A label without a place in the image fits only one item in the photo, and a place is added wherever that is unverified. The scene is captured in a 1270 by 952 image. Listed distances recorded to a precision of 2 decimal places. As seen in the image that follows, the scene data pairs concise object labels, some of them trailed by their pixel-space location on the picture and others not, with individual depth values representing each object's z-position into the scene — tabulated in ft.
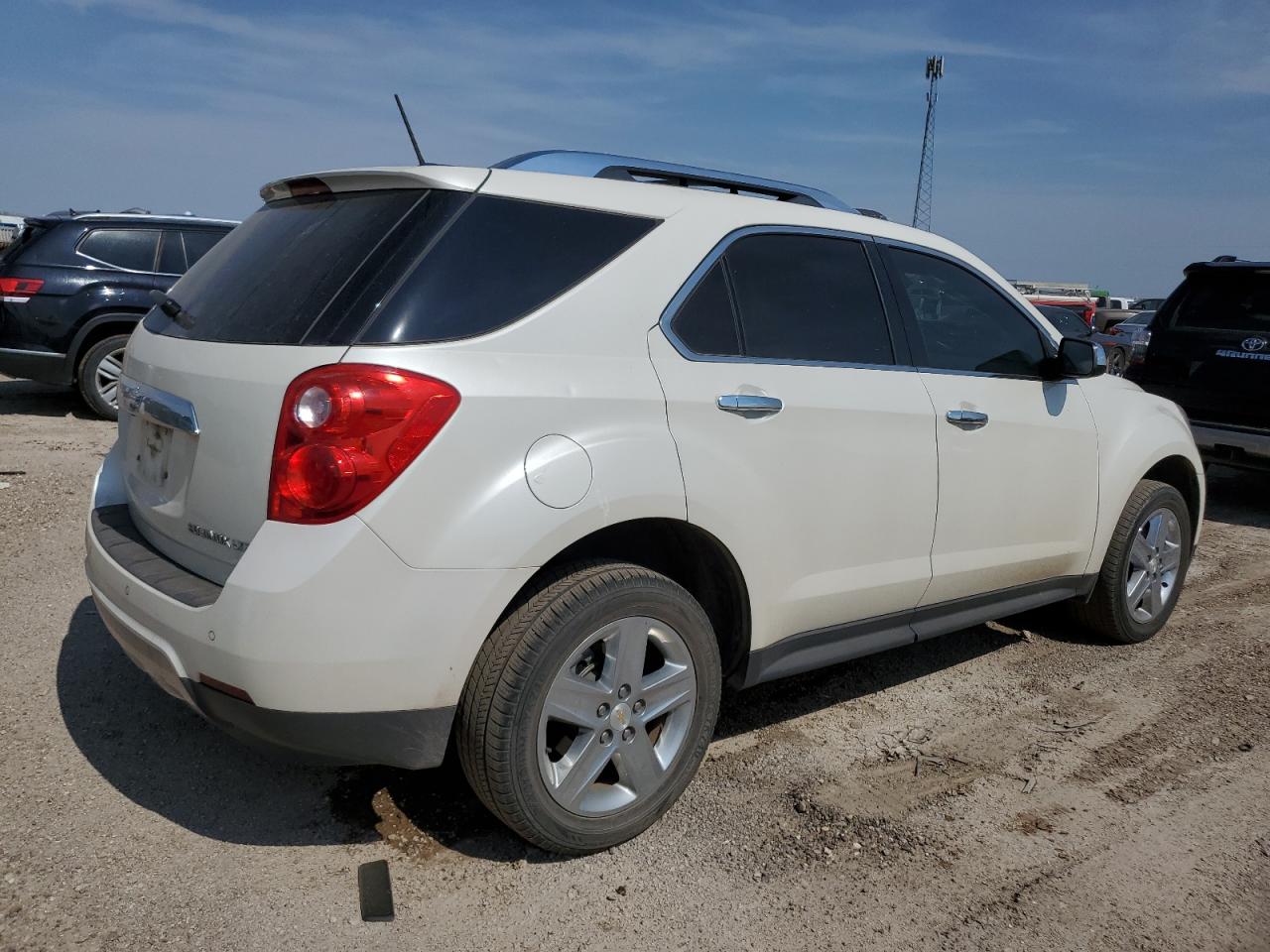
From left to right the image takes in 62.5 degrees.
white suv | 7.80
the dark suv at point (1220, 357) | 24.31
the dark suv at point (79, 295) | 28.99
